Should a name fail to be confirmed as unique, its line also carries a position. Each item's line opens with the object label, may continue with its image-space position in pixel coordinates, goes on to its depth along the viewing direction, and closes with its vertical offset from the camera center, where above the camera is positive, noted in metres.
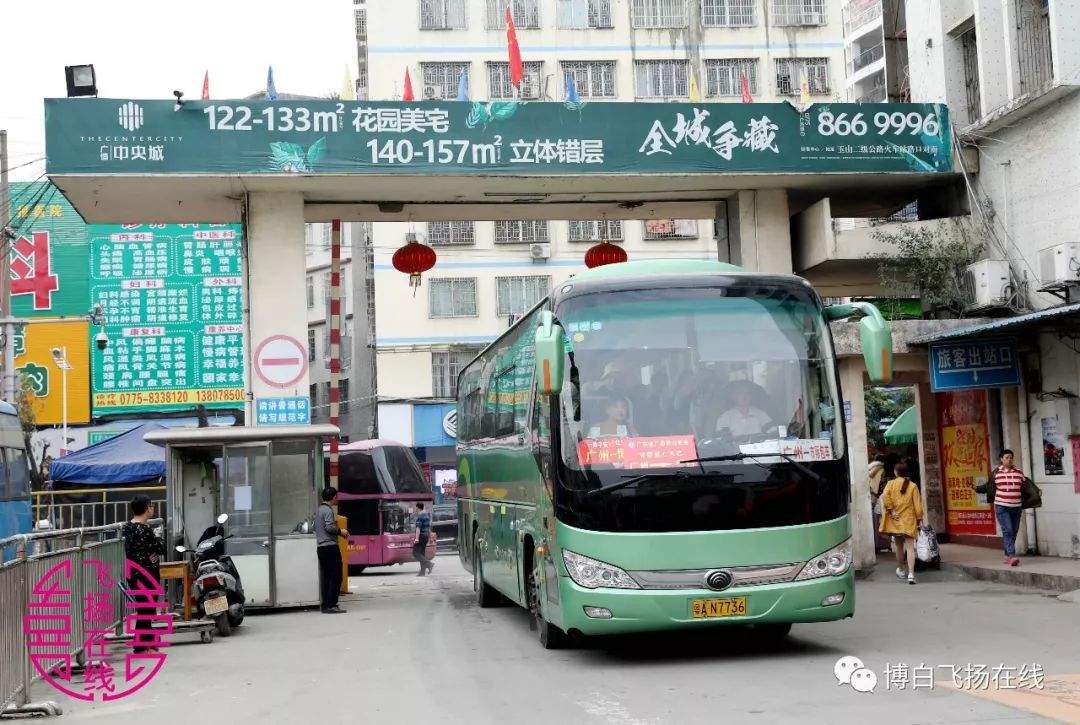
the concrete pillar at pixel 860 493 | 18.00 -0.98
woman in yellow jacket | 17.34 -1.22
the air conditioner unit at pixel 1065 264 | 15.94 +1.97
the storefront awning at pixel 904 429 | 26.71 -0.12
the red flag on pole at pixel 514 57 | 17.88 +5.51
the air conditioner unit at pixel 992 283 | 17.47 +1.94
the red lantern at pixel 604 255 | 19.03 +2.79
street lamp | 37.50 +2.85
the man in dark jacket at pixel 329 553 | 16.36 -1.40
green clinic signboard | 37.25 +4.28
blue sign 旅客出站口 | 17.31 +0.78
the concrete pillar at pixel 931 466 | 22.38 -0.78
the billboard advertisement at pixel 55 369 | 37.88 +2.75
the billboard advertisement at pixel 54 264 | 38.56 +6.05
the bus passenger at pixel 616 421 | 10.11 +0.12
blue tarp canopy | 27.52 -0.20
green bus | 9.89 -0.15
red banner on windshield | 9.99 -0.14
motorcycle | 13.86 -1.49
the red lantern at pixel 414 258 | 18.73 +2.81
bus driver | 10.12 +0.11
